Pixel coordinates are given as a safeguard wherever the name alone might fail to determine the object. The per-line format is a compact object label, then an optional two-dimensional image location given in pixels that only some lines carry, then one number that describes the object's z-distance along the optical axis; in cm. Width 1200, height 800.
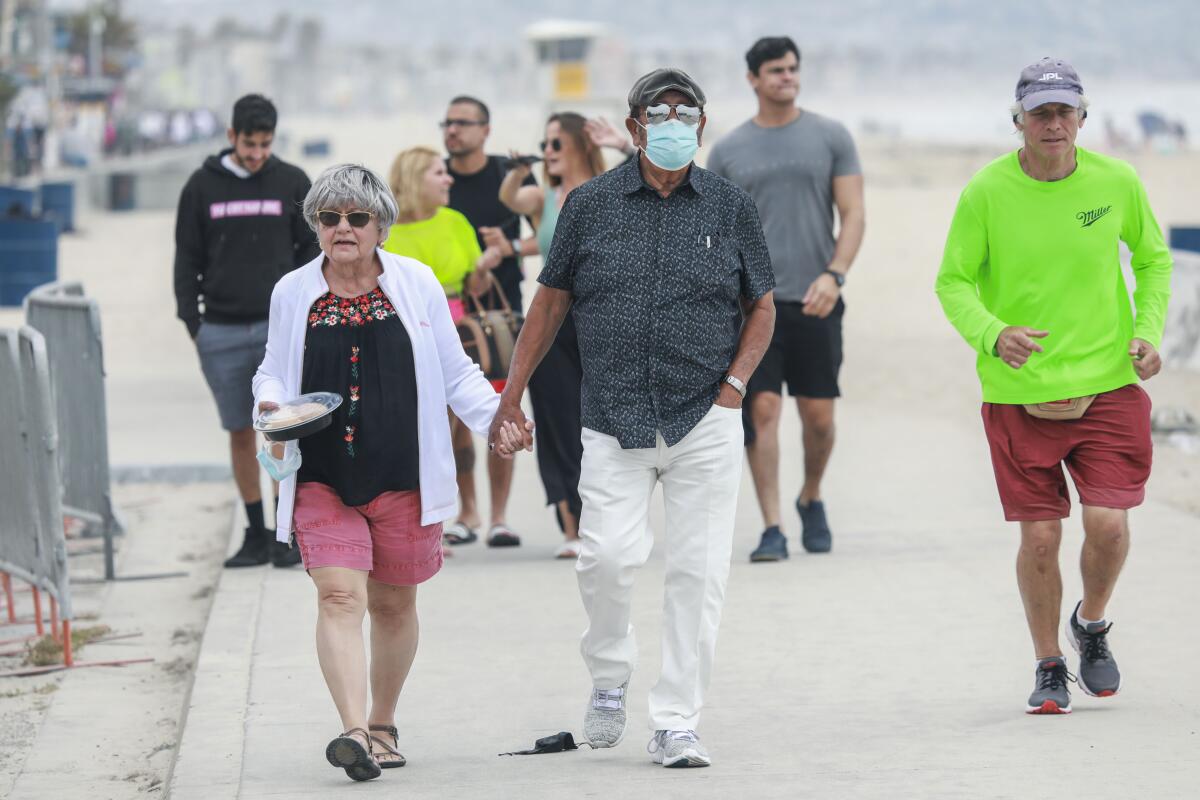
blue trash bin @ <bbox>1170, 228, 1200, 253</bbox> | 3394
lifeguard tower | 12019
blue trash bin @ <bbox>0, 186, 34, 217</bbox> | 5325
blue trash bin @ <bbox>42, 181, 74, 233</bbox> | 6637
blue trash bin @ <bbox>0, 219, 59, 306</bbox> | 4197
